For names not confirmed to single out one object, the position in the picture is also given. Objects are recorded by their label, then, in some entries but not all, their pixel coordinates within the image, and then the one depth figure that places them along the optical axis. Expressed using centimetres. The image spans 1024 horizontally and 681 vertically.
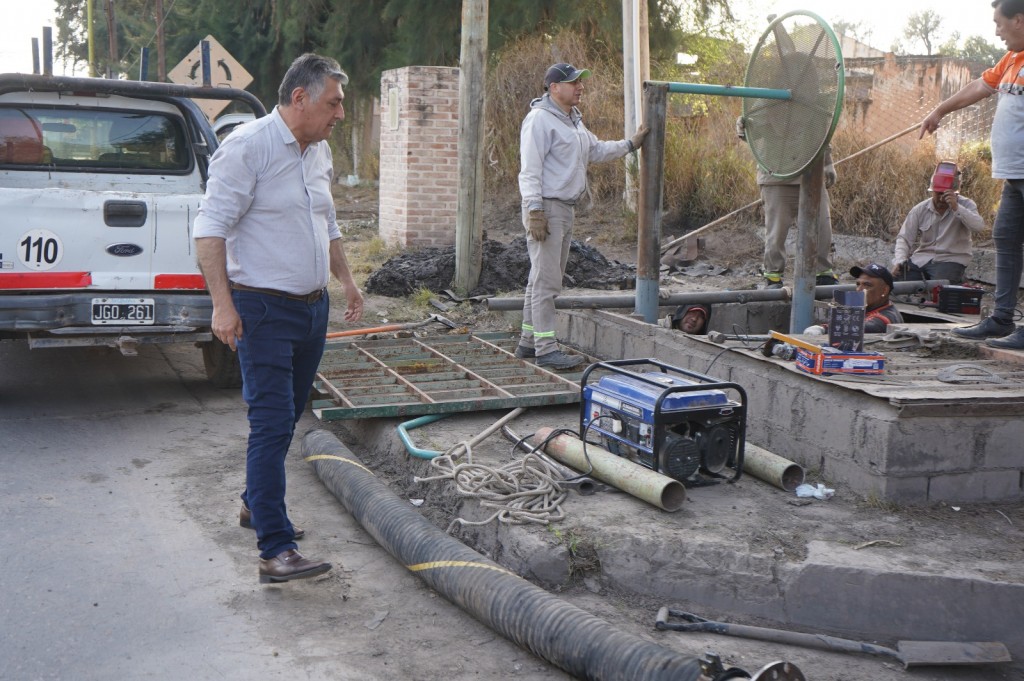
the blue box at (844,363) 546
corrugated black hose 354
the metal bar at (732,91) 679
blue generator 497
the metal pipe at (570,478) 511
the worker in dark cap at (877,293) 717
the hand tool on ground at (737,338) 653
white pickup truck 667
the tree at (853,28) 6456
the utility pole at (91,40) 2778
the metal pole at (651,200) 698
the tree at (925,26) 7519
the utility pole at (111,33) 2437
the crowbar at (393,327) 889
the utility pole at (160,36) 1691
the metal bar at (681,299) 757
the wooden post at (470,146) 1098
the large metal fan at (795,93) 659
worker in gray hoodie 736
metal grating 655
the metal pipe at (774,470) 515
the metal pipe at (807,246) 700
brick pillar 1388
